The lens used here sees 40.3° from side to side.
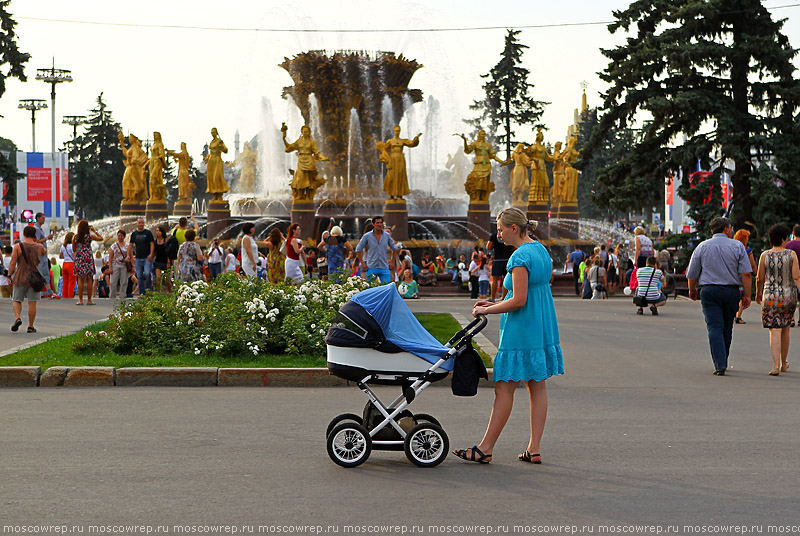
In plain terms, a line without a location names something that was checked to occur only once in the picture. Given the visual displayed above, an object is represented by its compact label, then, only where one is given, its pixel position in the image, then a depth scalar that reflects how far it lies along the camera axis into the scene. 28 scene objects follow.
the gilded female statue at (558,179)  48.84
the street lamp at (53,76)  61.72
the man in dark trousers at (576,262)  28.01
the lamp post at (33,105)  71.31
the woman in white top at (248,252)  18.66
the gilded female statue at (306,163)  34.84
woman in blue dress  6.68
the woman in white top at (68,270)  22.77
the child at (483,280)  26.02
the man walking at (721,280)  11.77
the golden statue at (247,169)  46.59
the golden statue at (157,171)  43.47
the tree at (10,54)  32.81
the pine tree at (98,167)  91.69
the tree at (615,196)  30.98
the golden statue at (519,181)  49.09
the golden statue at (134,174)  43.91
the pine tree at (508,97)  76.06
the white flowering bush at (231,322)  11.95
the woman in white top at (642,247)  23.08
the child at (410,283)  24.59
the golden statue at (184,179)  44.44
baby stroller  6.56
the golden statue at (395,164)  35.19
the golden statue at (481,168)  37.66
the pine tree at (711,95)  29.28
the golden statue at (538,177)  44.22
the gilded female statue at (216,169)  38.09
